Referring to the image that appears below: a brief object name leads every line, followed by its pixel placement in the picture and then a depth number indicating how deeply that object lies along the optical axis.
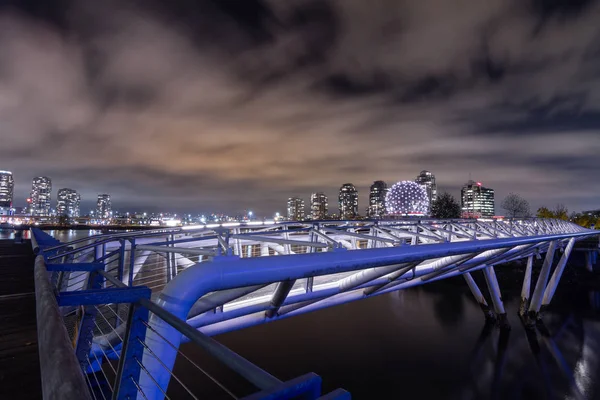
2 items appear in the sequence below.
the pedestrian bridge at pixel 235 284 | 2.30
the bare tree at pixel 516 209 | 94.38
